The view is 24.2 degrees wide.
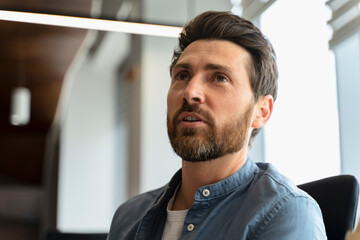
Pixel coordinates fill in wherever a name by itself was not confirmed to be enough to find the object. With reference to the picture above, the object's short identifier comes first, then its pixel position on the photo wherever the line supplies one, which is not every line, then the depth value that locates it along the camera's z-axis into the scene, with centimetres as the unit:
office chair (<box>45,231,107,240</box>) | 152
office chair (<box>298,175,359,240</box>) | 112
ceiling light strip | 177
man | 111
